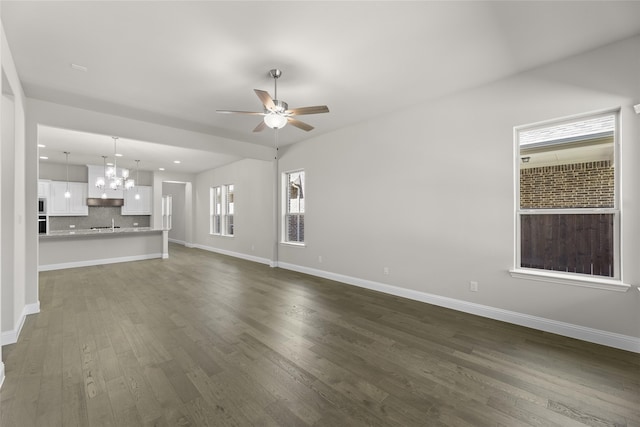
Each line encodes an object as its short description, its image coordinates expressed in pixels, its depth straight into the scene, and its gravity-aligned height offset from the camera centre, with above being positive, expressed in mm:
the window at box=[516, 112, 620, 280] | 2678 +145
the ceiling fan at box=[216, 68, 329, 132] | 2801 +1093
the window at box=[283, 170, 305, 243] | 6093 +111
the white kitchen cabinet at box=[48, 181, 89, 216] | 7438 +344
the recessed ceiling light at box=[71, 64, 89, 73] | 2860 +1584
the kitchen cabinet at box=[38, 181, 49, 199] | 7198 +616
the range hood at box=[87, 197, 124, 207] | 7844 +301
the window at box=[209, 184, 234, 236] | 8547 +58
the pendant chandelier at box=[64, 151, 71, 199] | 7216 +500
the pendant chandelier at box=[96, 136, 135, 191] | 6414 +838
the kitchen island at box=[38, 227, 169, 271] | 6078 -913
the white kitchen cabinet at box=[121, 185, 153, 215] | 8547 +352
